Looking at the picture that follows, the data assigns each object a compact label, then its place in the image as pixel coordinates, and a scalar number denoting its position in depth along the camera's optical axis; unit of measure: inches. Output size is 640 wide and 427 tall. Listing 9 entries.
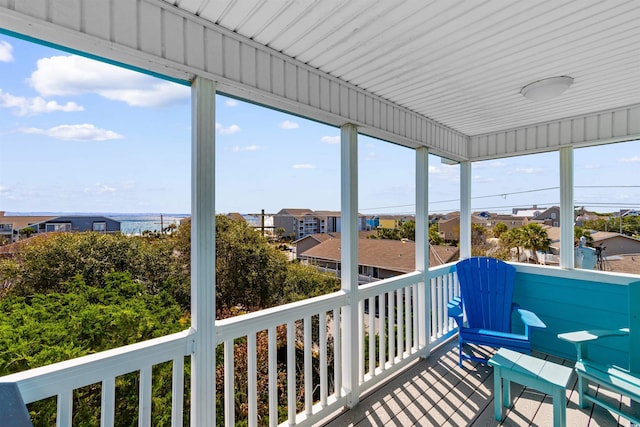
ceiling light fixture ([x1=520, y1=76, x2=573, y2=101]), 93.5
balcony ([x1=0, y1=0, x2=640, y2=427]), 58.9
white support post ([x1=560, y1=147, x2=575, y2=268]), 134.8
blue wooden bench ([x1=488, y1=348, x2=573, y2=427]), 77.7
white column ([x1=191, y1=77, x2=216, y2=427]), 65.6
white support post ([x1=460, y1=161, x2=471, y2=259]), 166.4
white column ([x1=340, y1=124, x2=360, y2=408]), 99.7
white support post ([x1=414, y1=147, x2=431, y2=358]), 134.2
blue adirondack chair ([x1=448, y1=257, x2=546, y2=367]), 122.7
